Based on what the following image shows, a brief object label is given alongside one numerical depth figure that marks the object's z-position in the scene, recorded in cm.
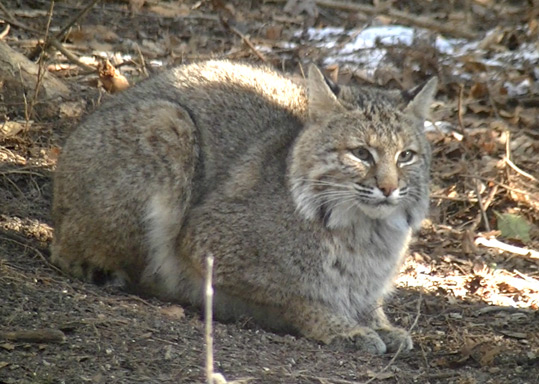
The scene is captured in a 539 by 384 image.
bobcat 1076
